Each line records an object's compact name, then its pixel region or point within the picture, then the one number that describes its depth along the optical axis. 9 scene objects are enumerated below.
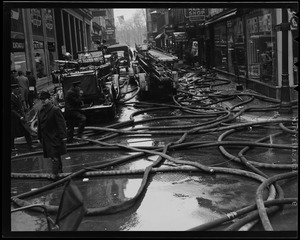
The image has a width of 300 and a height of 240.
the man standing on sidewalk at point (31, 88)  18.86
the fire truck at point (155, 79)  21.16
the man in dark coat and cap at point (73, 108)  13.29
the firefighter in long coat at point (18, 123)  11.99
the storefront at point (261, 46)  18.81
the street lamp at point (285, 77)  14.59
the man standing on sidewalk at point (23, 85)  17.16
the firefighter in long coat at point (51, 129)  9.09
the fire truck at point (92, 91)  15.98
